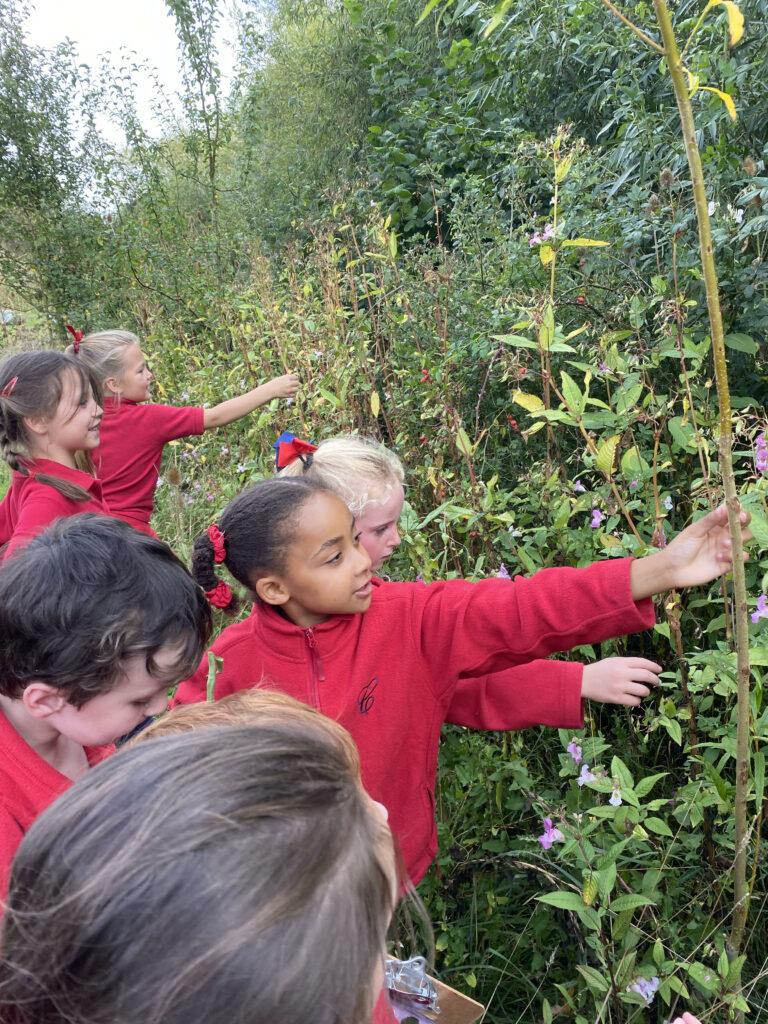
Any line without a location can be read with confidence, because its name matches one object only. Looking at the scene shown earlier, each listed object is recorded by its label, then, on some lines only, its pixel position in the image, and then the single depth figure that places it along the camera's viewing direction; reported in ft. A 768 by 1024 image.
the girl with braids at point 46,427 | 9.39
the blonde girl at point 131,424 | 12.27
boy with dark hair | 4.69
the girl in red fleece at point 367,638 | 5.48
